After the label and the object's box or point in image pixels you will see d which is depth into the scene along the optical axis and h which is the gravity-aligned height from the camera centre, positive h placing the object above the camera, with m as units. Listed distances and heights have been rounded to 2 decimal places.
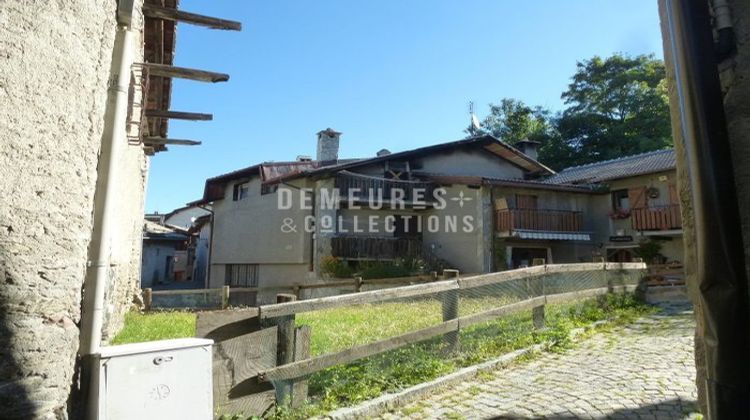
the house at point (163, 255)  26.45 +0.87
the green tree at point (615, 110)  29.64 +11.61
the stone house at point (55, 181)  2.12 +0.49
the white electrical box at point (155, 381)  2.46 -0.69
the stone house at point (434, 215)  18.02 +2.33
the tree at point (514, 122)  36.54 +12.96
